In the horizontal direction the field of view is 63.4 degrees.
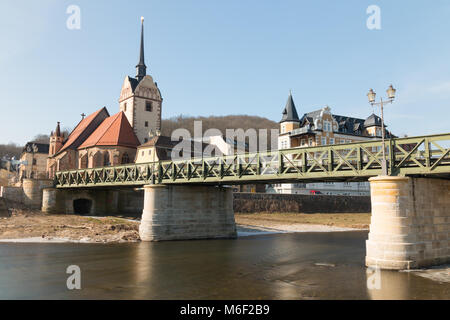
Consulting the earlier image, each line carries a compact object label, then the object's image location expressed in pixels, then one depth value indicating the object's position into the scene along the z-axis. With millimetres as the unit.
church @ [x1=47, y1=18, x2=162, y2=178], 60053
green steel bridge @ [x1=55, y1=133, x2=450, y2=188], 16250
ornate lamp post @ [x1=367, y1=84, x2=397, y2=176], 16500
